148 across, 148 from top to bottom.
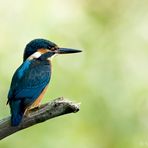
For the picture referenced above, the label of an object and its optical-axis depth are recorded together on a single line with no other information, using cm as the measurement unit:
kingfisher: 1001
